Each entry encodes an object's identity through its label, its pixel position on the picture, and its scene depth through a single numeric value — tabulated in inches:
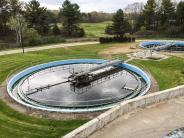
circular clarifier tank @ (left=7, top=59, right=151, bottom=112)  570.0
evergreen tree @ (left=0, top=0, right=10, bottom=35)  1471.8
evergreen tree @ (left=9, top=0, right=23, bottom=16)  1483.5
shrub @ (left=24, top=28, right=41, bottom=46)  1261.6
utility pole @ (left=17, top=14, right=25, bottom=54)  1183.2
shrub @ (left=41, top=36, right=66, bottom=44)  1307.8
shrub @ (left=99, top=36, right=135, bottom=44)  1315.0
